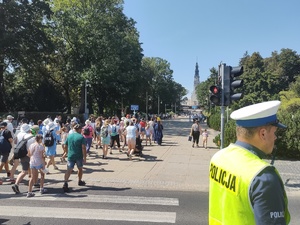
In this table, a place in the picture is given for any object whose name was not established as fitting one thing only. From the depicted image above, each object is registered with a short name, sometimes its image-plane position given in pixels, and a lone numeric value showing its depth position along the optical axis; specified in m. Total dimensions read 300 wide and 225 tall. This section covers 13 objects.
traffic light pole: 9.62
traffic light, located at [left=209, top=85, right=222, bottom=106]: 9.76
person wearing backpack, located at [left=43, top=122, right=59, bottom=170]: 10.51
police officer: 1.60
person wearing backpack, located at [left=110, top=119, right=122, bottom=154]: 15.29
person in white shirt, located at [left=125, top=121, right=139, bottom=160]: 13.58
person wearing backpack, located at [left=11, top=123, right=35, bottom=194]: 7.99
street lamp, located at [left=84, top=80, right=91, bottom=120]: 36.00
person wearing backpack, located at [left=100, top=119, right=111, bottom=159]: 13.70
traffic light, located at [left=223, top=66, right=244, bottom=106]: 9.63
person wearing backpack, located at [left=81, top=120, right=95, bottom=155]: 12.35
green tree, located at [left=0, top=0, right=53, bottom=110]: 32.97
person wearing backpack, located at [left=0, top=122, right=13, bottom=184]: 9.33
